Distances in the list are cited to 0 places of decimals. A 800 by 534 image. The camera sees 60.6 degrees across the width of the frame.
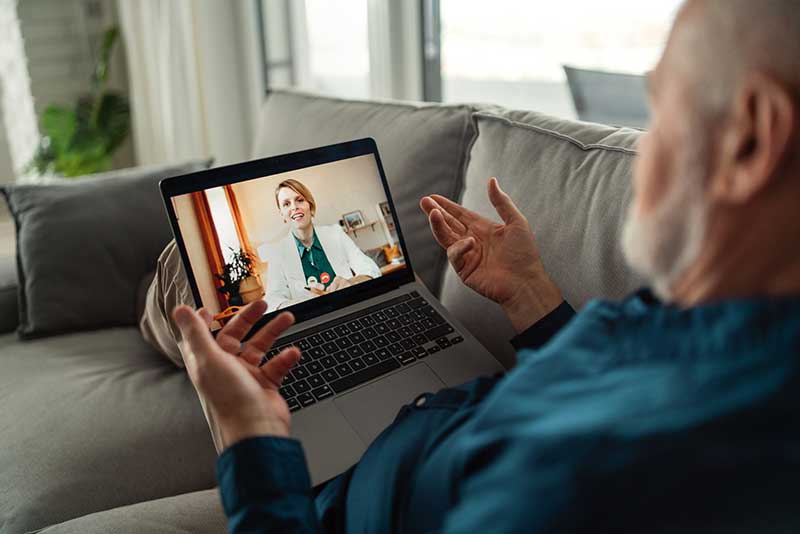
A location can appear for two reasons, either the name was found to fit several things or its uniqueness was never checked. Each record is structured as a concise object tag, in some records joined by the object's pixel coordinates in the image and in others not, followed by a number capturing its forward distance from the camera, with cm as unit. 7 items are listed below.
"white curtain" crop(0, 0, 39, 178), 352
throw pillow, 161
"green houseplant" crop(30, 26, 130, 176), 350
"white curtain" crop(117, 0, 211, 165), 319
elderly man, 47
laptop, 95
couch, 100
